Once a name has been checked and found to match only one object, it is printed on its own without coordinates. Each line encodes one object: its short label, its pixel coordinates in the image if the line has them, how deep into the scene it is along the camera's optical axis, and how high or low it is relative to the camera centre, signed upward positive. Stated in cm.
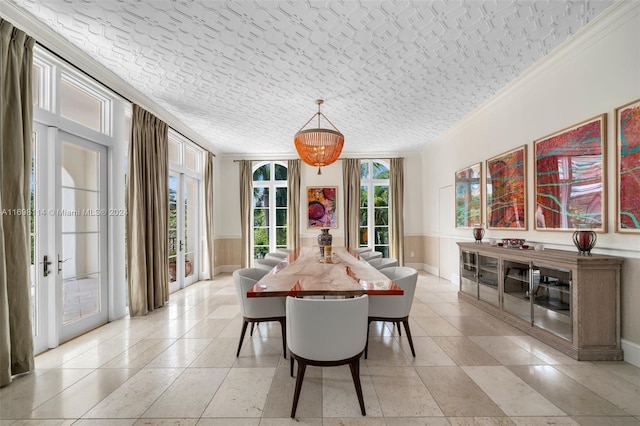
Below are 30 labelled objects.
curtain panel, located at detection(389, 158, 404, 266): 719 +5
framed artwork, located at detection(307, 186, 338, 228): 728 +8
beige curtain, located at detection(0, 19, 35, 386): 220 +12
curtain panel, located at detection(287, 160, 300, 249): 716 +15
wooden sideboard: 252 -95
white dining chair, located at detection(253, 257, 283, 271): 379 -74
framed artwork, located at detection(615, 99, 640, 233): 236 +32
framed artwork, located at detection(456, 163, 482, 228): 473 +18
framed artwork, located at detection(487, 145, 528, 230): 369 +23
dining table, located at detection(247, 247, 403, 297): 206 -61
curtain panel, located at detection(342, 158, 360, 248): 715 +24
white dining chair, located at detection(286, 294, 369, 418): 184 -83
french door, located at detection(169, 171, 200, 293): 538 -38
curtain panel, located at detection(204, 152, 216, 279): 636 +7
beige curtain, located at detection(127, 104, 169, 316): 382 -4
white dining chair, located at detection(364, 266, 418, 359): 266 -94
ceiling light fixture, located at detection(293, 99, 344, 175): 370 +87
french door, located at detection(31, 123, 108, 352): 277 -25
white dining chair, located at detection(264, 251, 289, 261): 432 -74
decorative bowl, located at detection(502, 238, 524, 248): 349 -46
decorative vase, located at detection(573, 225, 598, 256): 261 -34
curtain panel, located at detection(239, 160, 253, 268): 718 +9
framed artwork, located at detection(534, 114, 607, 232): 267 +29
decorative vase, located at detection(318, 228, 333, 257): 392 -42
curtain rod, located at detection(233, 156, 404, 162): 728 +131
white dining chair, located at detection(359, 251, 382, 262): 426 -74
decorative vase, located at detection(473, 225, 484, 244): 437 -43
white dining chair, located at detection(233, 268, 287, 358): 264 -92
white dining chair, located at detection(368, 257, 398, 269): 355 -72
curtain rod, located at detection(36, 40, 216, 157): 265 +156
